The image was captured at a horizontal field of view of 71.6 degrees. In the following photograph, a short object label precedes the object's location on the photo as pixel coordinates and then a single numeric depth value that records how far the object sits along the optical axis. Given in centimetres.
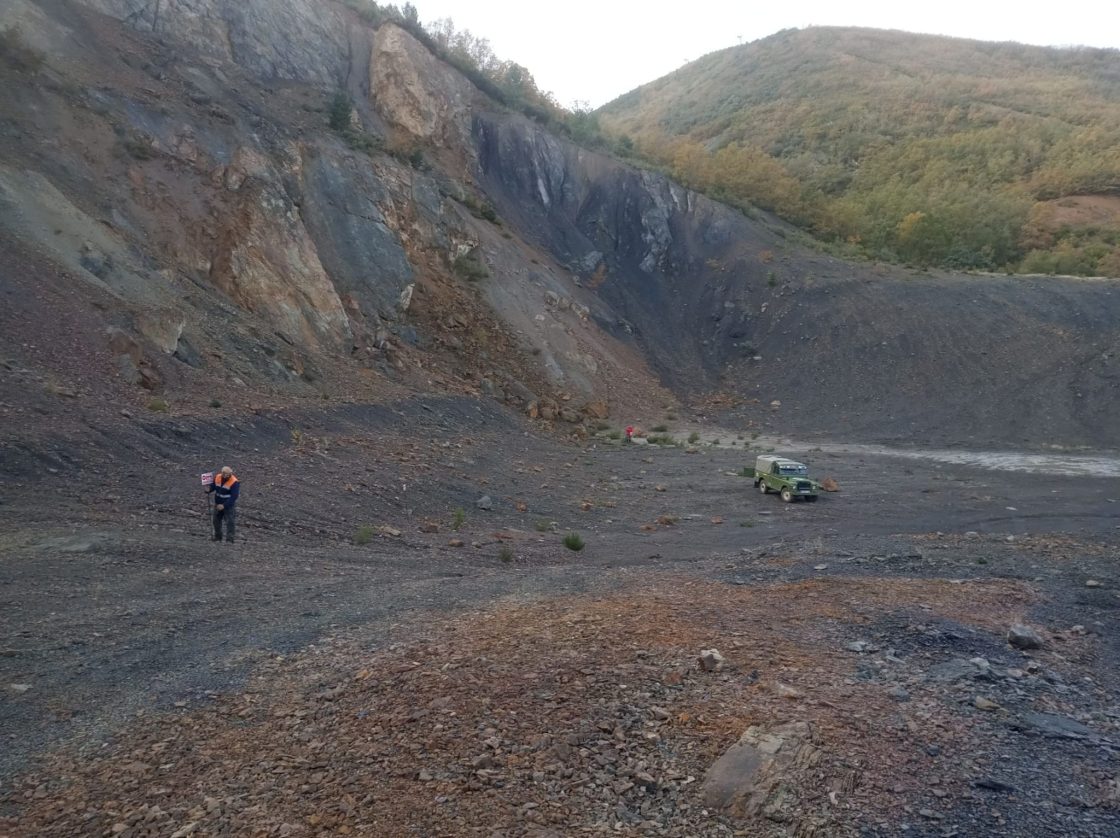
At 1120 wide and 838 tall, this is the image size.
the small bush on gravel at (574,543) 1341
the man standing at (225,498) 1086
